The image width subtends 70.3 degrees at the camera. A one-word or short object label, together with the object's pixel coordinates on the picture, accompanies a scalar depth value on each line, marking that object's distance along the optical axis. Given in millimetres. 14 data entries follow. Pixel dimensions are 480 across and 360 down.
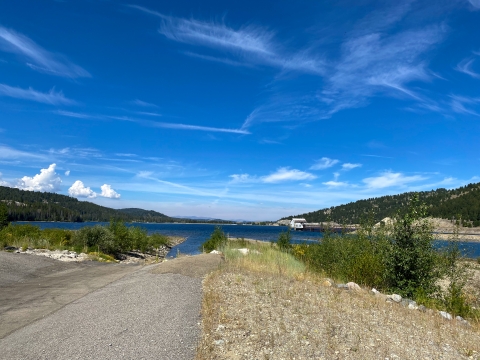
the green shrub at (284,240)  26297
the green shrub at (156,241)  51719
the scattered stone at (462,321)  10271
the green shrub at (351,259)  14602
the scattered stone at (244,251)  21000
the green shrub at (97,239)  32250
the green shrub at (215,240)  31253
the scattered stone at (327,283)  13701
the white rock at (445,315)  10458
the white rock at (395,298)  12086
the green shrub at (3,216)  29922
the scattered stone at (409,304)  11309
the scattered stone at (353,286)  13230
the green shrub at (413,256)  13086
